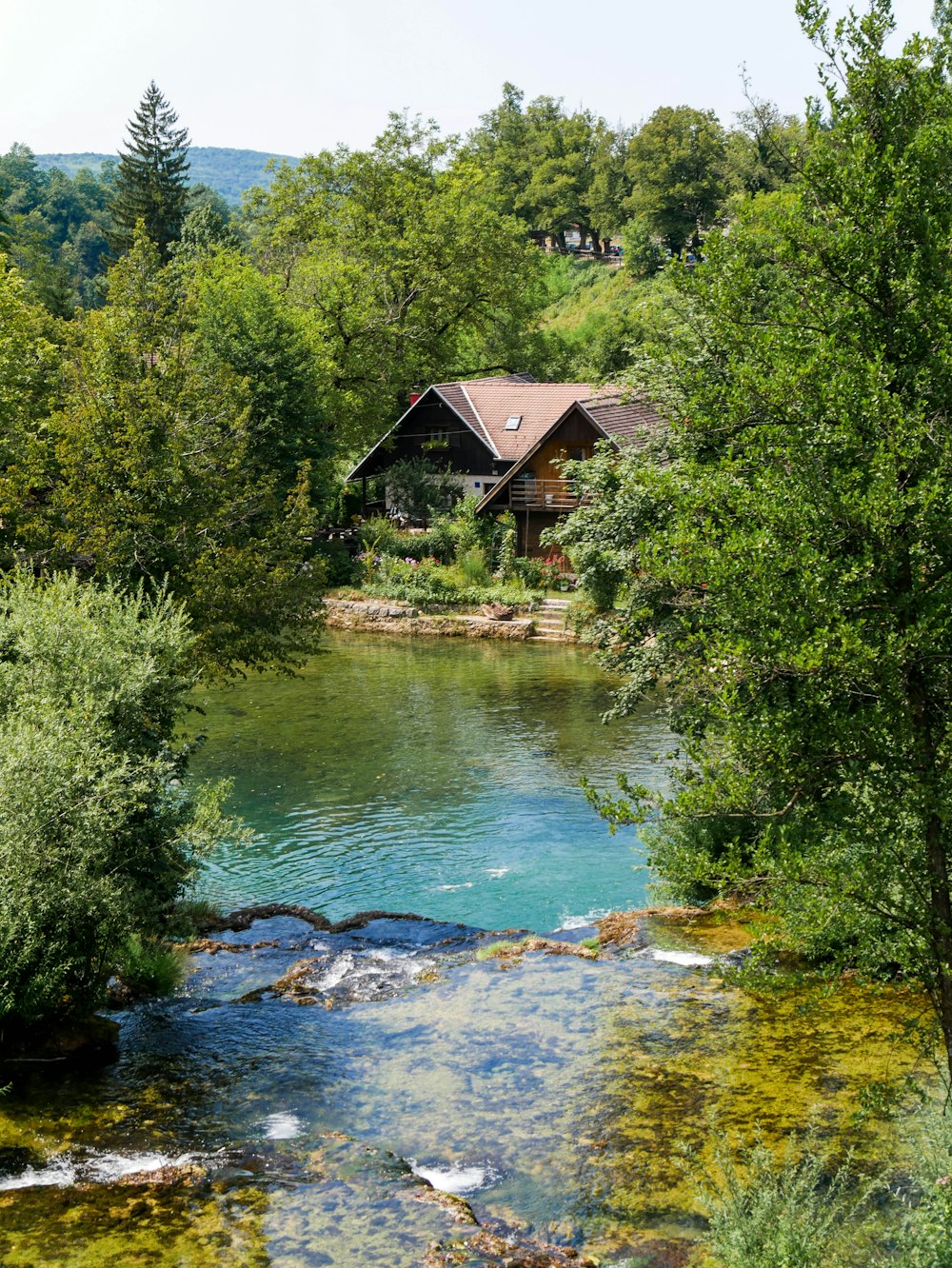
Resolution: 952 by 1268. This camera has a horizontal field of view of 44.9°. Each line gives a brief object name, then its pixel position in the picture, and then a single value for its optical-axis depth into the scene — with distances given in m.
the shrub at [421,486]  51.97
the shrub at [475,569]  43.84
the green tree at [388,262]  52.16
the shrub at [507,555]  43.78
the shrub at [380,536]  47.06
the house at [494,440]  45.16
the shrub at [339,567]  45.25
